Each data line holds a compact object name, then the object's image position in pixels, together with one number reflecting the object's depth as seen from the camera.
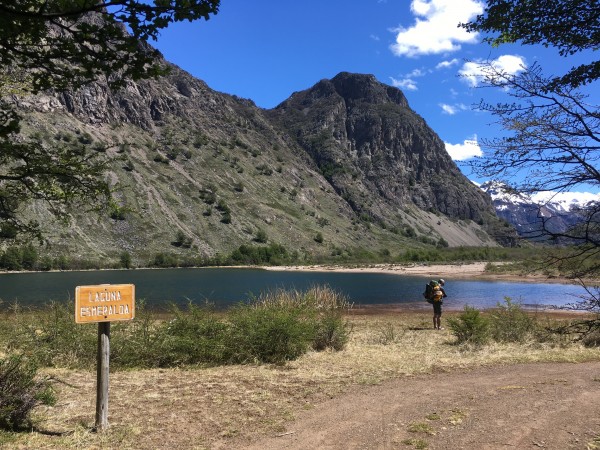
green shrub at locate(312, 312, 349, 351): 12.71
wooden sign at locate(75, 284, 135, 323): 5.88
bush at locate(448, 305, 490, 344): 13.59
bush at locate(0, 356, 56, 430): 5.82
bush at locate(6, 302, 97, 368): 9.88
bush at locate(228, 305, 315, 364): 10.90
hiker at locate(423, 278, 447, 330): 17.75
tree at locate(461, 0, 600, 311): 4.25
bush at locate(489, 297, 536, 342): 13.96
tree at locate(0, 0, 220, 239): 3.67
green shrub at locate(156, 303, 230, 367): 10.36
